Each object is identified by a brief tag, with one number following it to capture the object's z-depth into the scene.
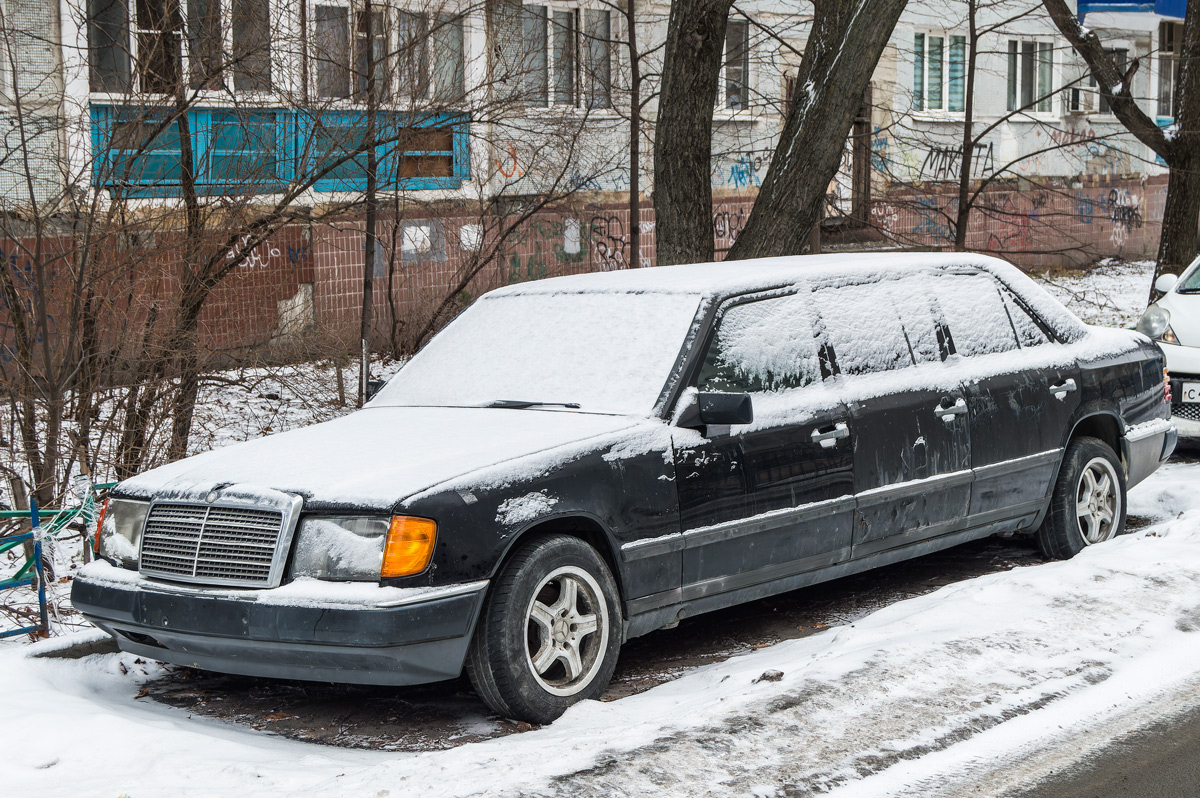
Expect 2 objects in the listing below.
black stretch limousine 4.56
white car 9.73
